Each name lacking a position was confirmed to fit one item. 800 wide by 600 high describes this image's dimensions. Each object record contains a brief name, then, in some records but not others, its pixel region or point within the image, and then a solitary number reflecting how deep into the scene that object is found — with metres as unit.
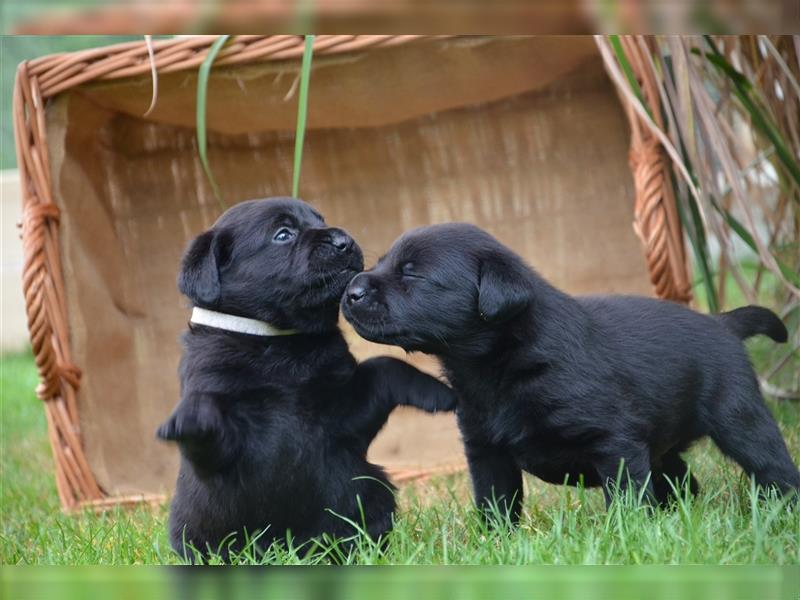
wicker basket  6.07
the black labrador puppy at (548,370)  4.37
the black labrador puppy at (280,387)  4.19
